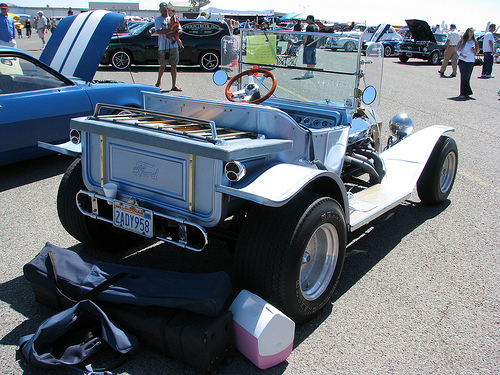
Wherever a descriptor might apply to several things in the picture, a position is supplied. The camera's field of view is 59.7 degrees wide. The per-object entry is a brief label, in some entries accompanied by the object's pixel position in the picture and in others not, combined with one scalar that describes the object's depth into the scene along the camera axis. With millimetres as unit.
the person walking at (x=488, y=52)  13844
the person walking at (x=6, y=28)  9366
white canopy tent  22703
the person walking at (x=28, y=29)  33059
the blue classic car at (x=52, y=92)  4719
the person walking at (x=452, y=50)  15398
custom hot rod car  2361
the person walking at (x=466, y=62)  11594
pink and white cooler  2158
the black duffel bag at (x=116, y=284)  2270
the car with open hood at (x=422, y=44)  21062
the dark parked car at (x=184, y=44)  13641
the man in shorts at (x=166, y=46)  9905
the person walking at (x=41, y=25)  20056
